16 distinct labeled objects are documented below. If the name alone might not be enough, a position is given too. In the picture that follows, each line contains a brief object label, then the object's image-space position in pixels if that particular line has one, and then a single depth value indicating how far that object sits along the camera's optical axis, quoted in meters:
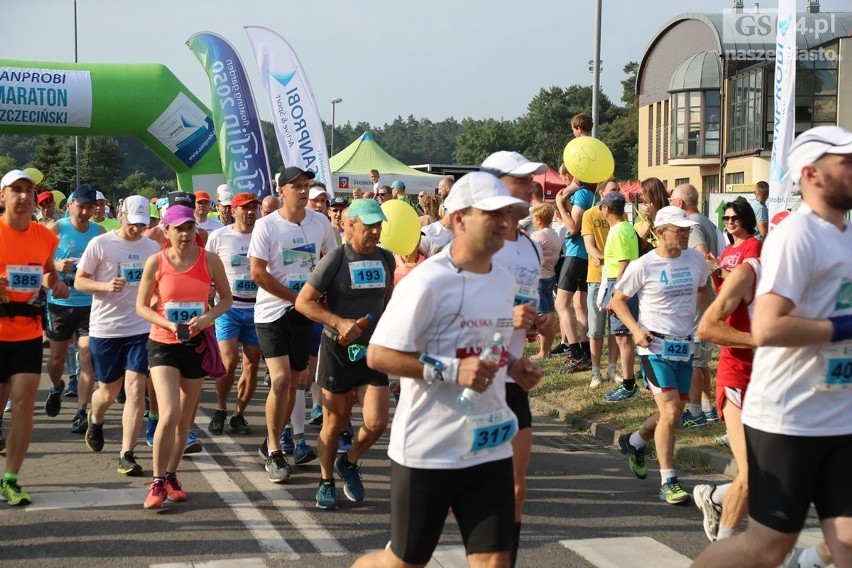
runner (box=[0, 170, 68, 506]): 7.14
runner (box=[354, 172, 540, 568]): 3.96
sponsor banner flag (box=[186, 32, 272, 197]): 20.56
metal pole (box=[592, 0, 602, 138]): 19.02
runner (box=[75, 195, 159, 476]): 8.48
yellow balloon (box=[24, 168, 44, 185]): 13.35
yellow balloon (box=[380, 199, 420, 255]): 7.79
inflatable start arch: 22.19
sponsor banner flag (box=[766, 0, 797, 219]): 11.53
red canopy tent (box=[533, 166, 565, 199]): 31.41
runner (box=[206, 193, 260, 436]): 9.79
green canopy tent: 33.06
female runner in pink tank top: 7.07
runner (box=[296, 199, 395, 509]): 7.10
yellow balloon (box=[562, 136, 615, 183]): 10.74
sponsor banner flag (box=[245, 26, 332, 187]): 18.41
